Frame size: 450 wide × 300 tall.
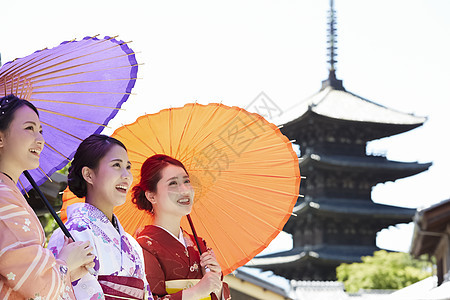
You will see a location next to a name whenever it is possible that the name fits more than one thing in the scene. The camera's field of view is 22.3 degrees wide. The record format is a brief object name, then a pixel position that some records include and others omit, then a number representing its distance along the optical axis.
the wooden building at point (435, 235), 18.21
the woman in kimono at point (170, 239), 5.66
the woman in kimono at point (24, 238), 3.82
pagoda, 47.55
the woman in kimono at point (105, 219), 4.81
